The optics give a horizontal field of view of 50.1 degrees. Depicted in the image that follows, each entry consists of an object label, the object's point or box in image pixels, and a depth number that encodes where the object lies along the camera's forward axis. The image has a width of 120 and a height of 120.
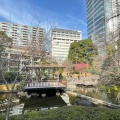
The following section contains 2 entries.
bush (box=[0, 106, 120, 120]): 4.31
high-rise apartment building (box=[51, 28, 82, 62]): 37.69
